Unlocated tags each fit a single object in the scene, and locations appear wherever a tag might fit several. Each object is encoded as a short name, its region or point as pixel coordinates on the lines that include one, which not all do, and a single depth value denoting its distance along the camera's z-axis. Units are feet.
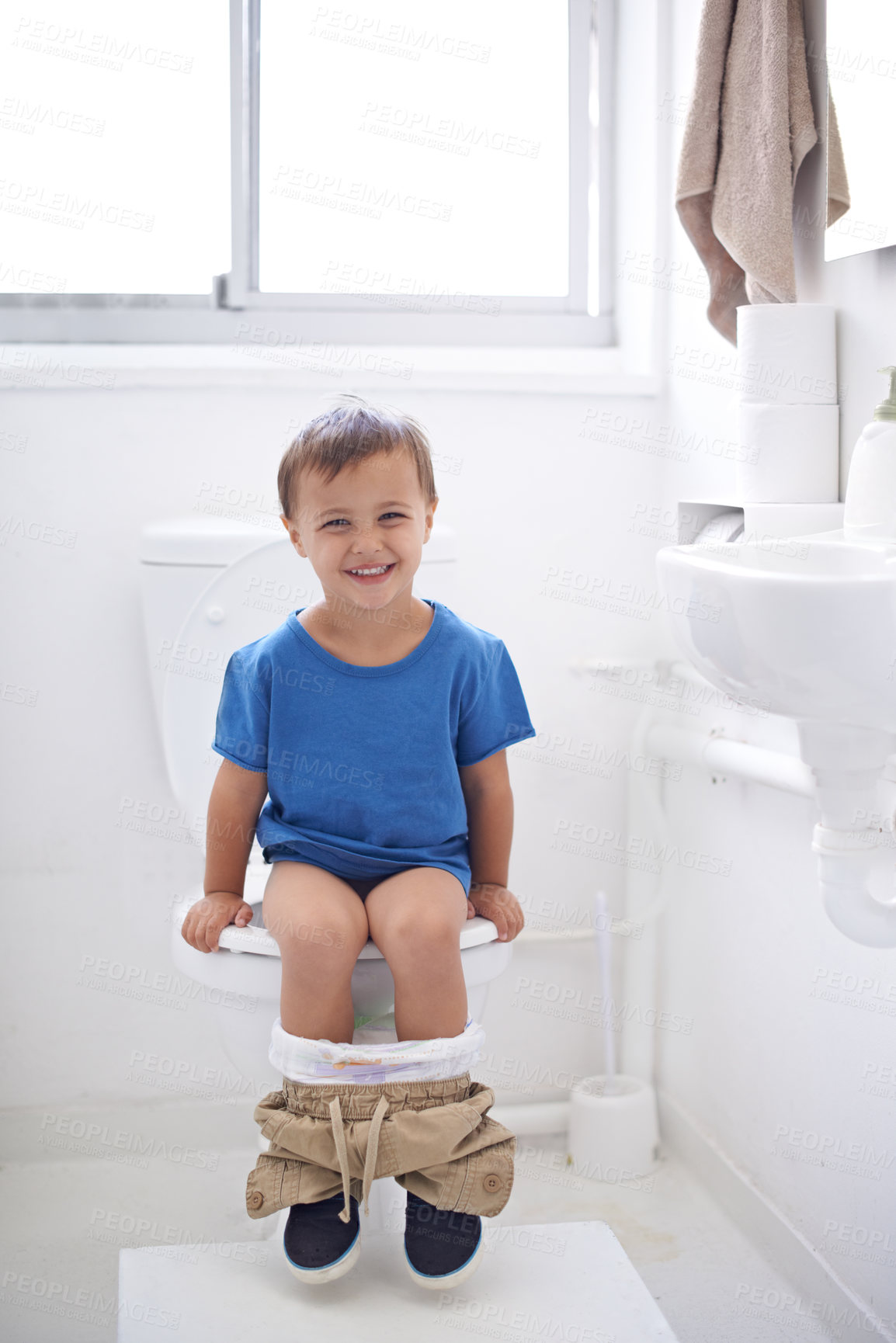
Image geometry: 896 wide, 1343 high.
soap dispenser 2.99
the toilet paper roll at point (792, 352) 3.61
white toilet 4.38
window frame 5.28
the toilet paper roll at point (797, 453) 3.66
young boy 3.19
